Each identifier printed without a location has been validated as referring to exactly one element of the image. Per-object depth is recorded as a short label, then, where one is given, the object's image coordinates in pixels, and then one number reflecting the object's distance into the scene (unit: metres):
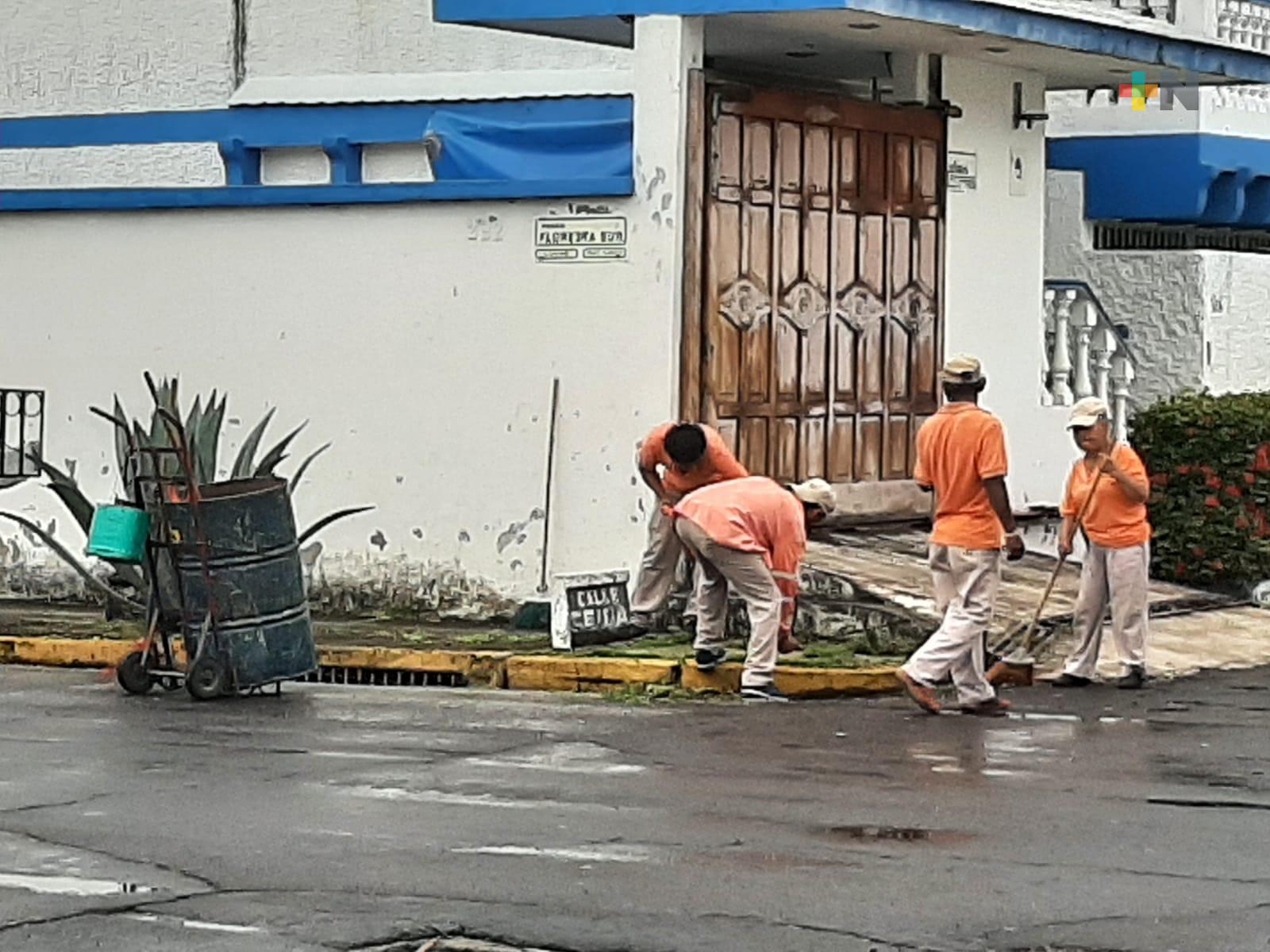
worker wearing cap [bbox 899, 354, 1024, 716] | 13.80
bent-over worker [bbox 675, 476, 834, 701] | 14.33
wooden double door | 17.31
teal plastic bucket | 14.64
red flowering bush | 19.05
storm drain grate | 15.63
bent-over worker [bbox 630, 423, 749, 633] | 15.34
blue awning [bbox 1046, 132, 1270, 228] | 21.59
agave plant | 14.91
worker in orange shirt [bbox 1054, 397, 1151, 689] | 15.12
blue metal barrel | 14.55
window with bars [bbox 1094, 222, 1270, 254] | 22.52
